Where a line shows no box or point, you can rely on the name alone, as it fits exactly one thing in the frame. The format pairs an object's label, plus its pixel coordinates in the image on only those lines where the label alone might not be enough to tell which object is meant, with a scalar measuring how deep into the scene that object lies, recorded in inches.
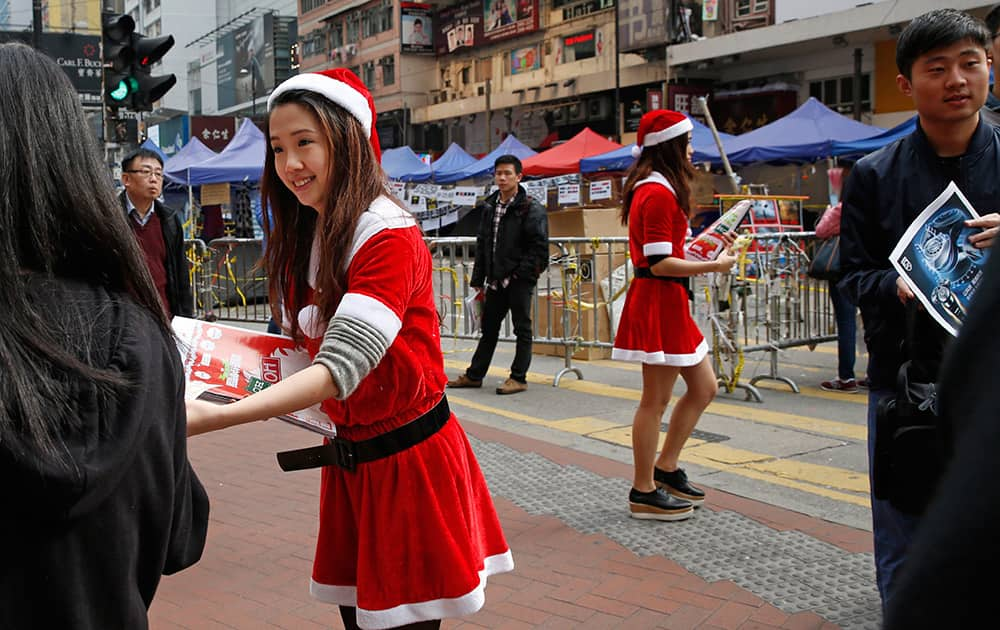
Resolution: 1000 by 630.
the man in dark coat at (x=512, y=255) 344.8
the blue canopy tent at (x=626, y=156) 783.1
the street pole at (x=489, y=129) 1729.1
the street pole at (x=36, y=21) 564.7
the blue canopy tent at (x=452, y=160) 1129.6
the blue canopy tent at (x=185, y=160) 832.9
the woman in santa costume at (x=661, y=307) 189.6
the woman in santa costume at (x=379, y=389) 90.7
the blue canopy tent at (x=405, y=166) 1104.2
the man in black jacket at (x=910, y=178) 108.9
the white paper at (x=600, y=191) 724.7
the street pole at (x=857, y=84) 1082.7
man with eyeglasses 265.7
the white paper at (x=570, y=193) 748.0
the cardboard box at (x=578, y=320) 395.5
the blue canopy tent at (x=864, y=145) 643.5
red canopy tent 901.2
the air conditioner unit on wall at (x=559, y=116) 1633.9
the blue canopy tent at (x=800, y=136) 706.2
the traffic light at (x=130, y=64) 429.7
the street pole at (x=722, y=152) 382.0
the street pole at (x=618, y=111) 1353.3
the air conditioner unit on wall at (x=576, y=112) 1587.1
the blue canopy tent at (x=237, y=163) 772.6
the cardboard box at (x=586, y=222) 457.4
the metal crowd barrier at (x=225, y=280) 581.3
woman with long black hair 52.6
